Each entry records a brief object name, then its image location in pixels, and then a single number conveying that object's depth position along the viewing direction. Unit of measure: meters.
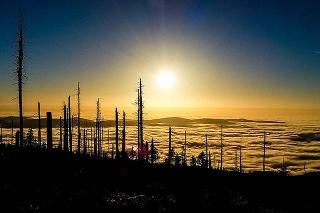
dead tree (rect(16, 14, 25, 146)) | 37.72
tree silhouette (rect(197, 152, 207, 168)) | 100.75
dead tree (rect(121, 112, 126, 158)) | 51.81
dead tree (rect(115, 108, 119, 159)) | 56.12
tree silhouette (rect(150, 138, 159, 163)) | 92.88
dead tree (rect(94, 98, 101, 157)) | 68.94
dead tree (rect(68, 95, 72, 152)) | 56.89
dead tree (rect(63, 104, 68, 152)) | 44.83
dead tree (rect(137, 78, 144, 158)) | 56.47
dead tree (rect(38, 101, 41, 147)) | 63.56
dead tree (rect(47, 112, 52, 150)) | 21.41
